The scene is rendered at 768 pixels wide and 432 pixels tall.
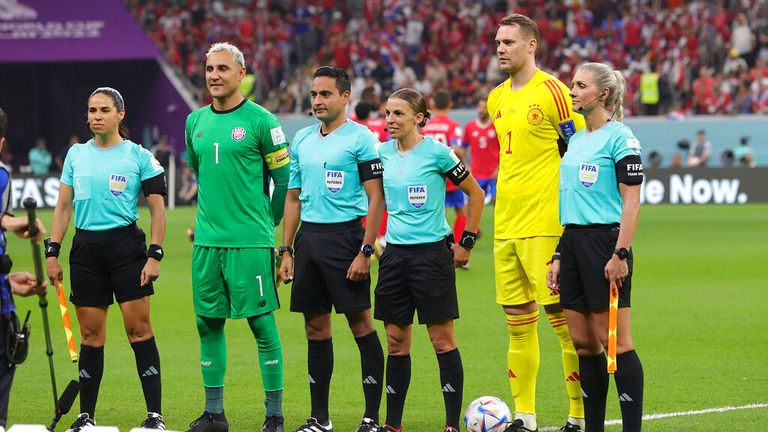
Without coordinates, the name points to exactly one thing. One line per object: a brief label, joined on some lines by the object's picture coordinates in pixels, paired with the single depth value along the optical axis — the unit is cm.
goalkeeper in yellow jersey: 1504
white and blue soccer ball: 1450
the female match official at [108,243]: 1500
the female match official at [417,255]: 1474
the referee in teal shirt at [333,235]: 1526
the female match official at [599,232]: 1337
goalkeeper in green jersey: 1509
